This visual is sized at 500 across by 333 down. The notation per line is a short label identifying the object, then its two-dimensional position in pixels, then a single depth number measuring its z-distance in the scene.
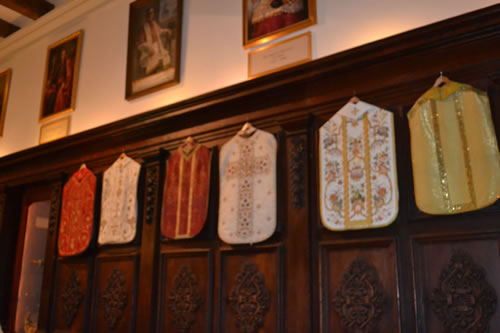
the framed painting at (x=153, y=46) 6.09
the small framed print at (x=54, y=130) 7.19
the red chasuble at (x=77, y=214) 6.26
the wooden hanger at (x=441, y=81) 4.02
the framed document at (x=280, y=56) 4.93
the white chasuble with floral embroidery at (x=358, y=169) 4.14
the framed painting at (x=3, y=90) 8.41
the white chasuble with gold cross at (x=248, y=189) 4.74
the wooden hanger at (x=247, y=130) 5.05
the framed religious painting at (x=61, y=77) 7.32
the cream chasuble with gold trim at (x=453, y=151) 3.68
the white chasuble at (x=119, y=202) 5.84
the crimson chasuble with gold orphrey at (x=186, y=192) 5.21
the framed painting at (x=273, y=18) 5.01
